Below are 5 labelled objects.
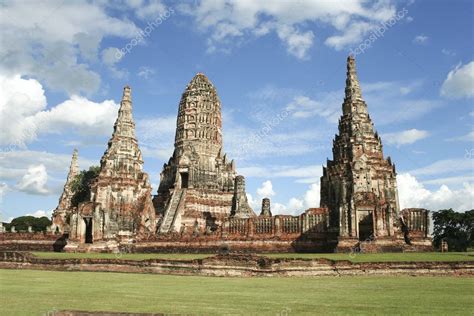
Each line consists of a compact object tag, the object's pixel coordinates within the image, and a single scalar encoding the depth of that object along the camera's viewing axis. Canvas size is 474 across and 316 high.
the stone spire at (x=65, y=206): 62.66
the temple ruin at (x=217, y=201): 34.82
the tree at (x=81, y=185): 66.88
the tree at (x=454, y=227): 64.69
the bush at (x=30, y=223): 93.50
